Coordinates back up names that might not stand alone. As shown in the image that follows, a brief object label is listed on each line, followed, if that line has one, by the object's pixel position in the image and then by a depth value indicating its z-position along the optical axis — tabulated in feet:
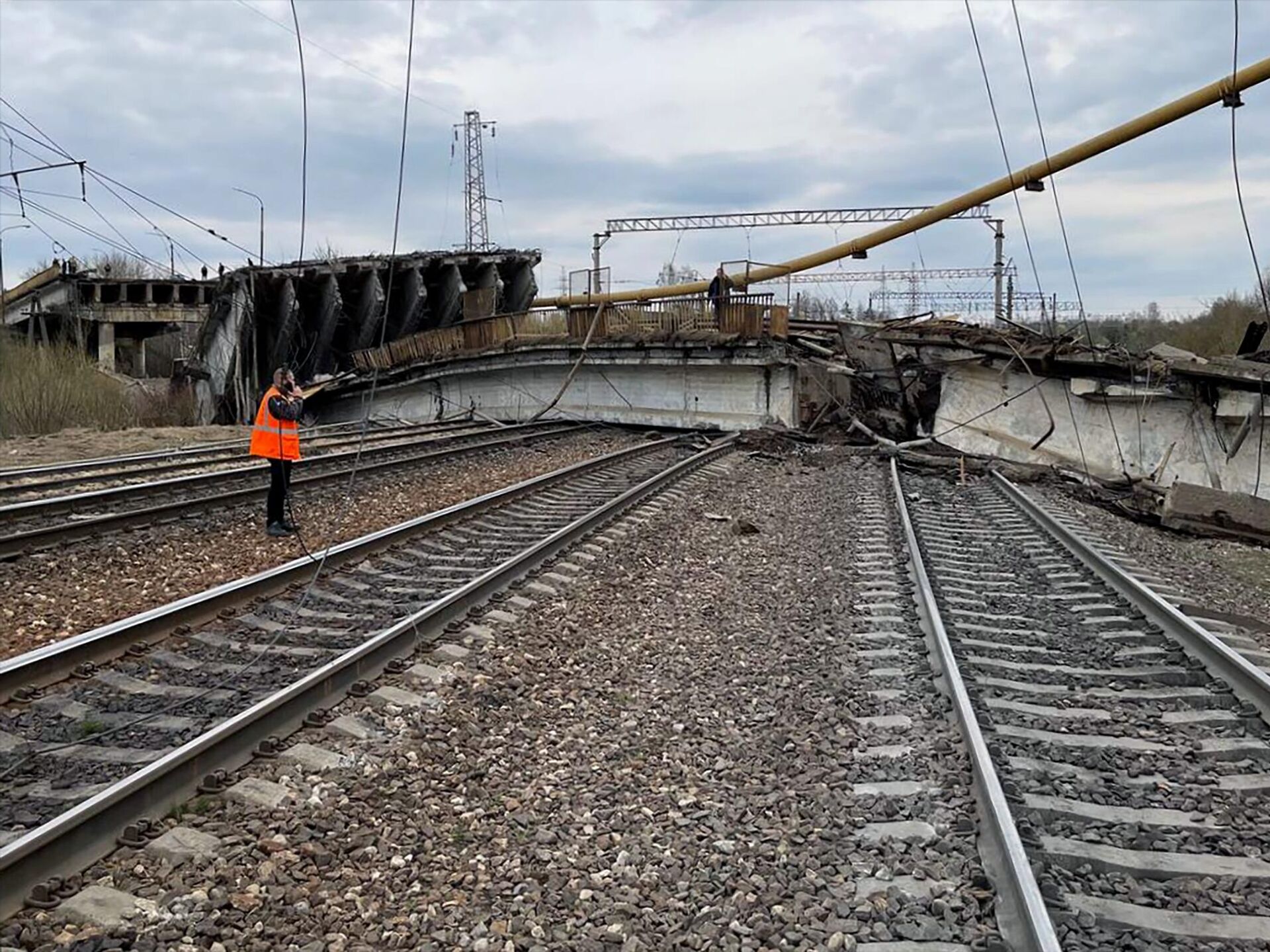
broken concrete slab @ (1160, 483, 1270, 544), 41.57
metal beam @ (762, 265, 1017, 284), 195.72
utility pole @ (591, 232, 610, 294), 129.17
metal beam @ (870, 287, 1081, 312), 169.60
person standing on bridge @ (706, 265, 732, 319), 79.30
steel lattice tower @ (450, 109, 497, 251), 188.34
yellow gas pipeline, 62.34
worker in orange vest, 31.86
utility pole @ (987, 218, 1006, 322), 118.42
